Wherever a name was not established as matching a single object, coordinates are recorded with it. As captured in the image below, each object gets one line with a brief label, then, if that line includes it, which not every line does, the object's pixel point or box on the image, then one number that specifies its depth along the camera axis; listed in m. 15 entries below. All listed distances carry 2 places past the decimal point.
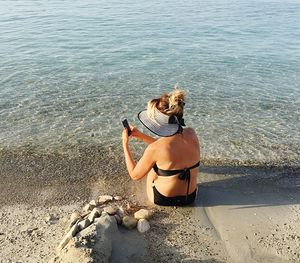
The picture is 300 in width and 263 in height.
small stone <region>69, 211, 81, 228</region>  3.45
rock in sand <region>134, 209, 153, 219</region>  3.55
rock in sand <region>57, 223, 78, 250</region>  3.06
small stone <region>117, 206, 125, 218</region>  3.52
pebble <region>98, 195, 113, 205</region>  3.85
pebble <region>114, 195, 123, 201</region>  3.94
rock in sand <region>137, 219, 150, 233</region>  3.38
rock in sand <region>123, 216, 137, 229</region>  3.40
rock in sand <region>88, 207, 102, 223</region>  3.34
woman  3.30
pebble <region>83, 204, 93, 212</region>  3.71
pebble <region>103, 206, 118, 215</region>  3.50
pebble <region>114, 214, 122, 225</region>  3.43
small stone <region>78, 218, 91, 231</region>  3.21
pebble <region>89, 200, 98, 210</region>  3.75
